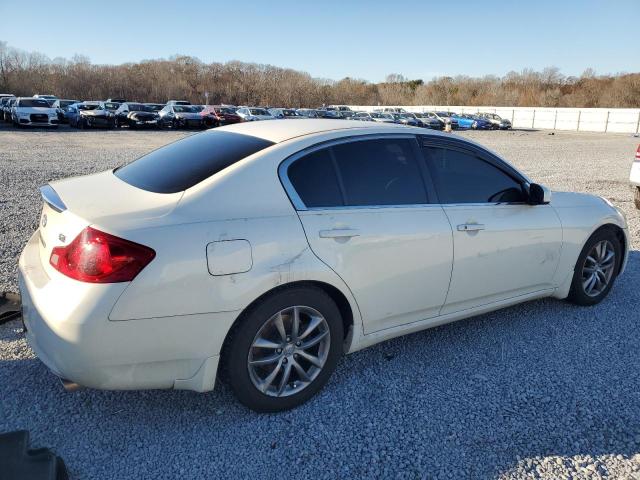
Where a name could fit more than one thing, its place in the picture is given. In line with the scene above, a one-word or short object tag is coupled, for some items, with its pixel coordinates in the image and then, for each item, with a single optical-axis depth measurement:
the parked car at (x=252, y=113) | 33.22
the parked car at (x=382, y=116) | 37.40
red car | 33.85
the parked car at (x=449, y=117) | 42.61
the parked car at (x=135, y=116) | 32.28
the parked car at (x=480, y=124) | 43.90
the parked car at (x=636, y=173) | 8.77
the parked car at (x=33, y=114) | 29.09
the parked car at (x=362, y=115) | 36.38
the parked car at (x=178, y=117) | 33.47
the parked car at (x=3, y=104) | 33.23
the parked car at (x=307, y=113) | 38.72
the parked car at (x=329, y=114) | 37.02
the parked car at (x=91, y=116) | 31.44
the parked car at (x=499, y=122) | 44.84
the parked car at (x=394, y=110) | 48.41
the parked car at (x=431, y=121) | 39.44
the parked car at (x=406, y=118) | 38.97
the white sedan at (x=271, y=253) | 2.42
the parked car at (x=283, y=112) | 36.88
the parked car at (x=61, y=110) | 34.78
